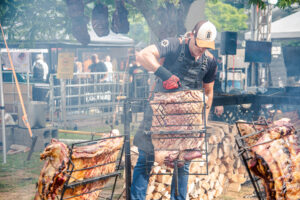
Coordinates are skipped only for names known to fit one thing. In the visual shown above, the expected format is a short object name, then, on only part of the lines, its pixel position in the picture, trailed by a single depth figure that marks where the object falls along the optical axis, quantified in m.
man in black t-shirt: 7.96
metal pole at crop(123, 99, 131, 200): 7.23
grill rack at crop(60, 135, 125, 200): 5.94
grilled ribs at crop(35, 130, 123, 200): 5.90
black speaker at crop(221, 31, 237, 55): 20.38
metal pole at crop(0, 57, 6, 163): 15.22
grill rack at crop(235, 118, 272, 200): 5.91
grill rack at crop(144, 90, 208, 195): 6.86
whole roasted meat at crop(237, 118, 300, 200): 6.03
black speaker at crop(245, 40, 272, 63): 23.52
